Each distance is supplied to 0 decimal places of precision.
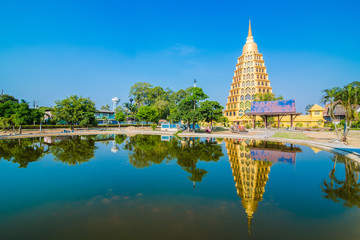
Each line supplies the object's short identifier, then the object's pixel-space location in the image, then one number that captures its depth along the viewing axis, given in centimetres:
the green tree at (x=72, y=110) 3747
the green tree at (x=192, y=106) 3225
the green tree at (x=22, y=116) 2949
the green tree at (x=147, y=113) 4884
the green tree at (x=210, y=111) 3334
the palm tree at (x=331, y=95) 1980
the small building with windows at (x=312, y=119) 4473
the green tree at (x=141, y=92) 6744
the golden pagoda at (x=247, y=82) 5794
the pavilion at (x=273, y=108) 3905
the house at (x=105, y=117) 6365
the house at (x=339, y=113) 5072
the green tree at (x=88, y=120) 3753
